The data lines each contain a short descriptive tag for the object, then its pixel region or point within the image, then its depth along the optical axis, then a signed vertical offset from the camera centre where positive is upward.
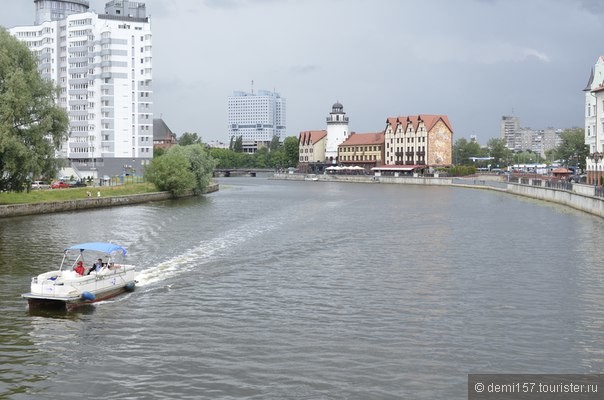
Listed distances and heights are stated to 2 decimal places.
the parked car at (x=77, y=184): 112.53 -1.90
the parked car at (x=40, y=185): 102.25 -1.88
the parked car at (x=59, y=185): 104.66 -1.93
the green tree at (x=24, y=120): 71.69 +5.91
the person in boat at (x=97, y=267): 34.88 -4.90
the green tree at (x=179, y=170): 115.44 +0.42
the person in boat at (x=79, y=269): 33.88 -4.83
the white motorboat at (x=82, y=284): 31.34 -5.43
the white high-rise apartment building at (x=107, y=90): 159.88 +19.85
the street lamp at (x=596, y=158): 89.93 +1.78
